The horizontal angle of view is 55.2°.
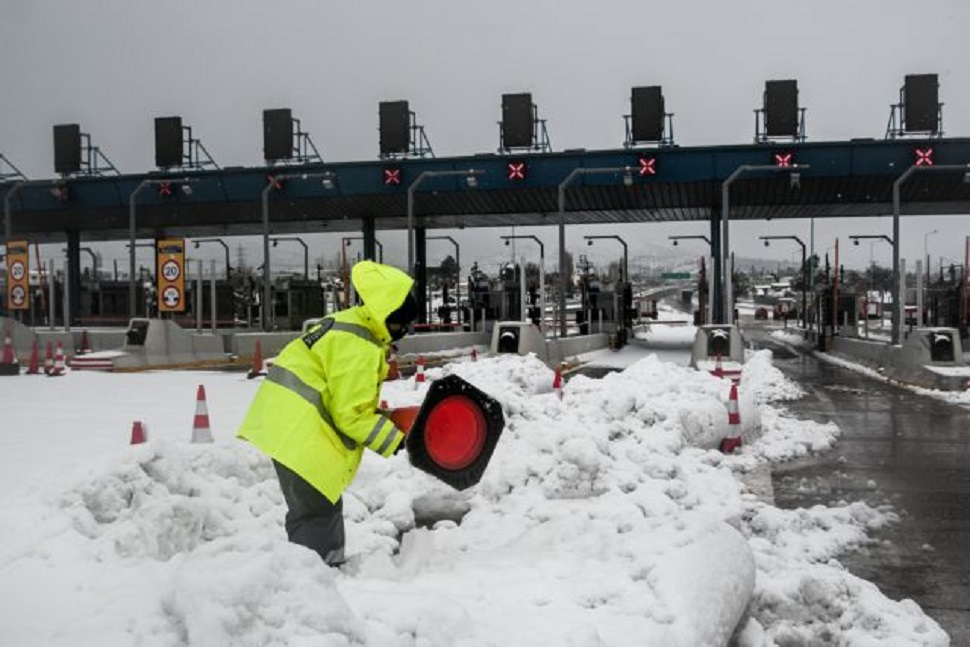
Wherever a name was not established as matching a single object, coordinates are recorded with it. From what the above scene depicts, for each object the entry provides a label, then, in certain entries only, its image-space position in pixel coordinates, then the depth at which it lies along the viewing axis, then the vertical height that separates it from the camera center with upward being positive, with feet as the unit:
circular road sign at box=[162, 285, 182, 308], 86.58 +0.93
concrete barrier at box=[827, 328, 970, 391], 67.51 -5.52
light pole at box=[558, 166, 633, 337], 94.32 +8.53
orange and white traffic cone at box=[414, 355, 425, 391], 50.61 -4.00
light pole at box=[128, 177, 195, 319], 95.97 +5.29
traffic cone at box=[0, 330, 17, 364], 69.72 -3.33
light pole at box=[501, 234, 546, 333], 100.17 +1.38
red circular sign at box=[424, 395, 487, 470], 15.99 -2.27
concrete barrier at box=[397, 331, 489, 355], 99.09 -4.63
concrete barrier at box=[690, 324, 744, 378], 80.74 -4.21
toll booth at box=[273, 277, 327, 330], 147.54 +0.20
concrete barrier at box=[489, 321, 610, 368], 87.25 -3.83
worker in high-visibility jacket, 14.94 -1.62
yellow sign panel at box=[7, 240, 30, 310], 88.79 +3.24
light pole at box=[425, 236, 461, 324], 135.09 +5.87
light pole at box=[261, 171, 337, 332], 97.71 +4.40
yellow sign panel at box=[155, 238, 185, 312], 86.07 +2.96
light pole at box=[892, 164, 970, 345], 85.81 +2.71
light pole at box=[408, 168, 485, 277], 97.14 +13.32
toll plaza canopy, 104.78 +13.70
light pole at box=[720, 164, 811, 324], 89.97 +4.51
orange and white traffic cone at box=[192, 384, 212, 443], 28.02 -3.71
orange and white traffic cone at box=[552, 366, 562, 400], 43.15 -3.93
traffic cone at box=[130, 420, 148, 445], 24.94 -3.44
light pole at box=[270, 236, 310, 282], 153.17 +8.78
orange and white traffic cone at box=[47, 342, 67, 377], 69.41 -4.39
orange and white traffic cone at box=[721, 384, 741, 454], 37.40 -5.39
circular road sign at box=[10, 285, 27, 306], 89.35 +1.41
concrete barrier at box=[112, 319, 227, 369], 80.33 -3.61
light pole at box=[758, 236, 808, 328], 146.10 -1.71
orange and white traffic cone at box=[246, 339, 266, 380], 66.23 -4.49
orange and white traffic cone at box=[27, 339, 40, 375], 70.64 -4.33
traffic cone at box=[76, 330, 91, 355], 94.48 -3.79
